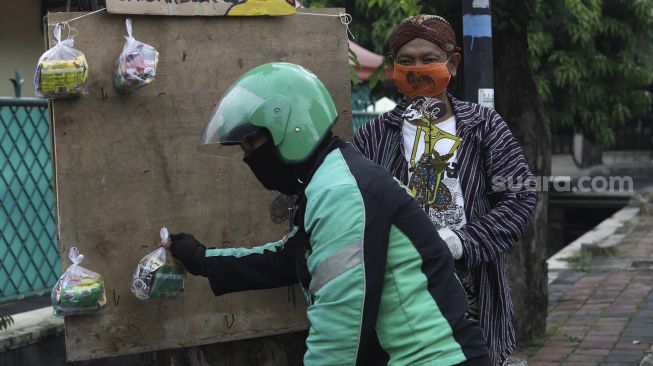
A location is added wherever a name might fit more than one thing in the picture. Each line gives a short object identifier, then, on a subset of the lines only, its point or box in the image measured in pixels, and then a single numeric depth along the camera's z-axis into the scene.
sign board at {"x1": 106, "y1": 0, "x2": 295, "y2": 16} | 6.15
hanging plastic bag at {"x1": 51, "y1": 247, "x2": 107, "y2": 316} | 5.95
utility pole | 8.29
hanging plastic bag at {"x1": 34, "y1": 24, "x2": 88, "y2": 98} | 5.84
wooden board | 6.10
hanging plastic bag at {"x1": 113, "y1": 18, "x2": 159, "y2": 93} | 5.99
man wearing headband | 6.27
